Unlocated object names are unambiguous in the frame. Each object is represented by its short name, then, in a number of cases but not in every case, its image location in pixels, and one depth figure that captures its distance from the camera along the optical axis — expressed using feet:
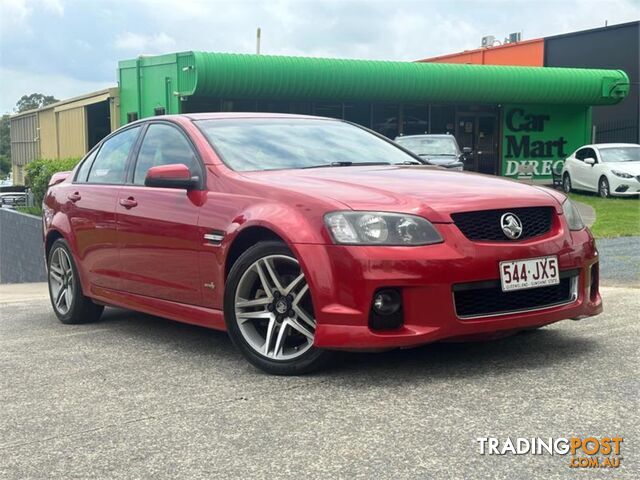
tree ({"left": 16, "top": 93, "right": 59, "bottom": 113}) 341.00
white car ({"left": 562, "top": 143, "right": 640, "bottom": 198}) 73.05
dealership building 81.41
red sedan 13.79
